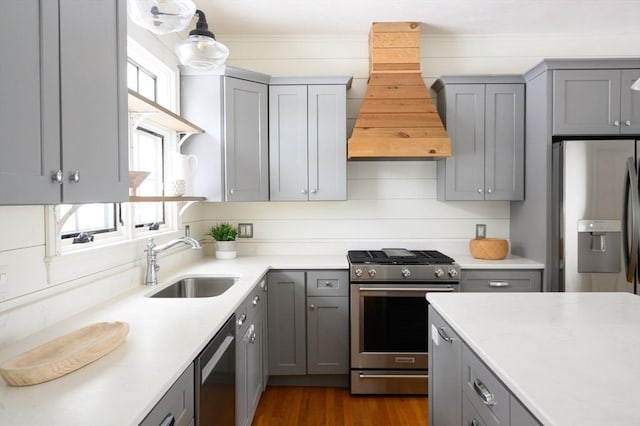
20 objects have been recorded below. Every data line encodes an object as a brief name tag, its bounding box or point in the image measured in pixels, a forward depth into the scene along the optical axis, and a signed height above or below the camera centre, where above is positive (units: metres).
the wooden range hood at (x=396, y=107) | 2.95 +0.77
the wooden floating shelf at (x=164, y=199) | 1.86 +0.06
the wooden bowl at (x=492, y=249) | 3.12 -0.31
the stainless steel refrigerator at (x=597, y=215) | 2.69 -0.05
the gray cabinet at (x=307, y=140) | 3.16 +0.54
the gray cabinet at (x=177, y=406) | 1.01 -0.54
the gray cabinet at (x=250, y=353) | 2.02 -0.82
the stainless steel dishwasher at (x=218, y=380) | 1.37 -0.65
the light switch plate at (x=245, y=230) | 3.52 -0.18
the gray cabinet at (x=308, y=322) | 2.96 -0.83
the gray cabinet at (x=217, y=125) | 2.98 +0.63
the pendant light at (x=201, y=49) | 1.60 +0.65
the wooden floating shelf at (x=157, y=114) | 1.81 +0.52
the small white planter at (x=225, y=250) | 3.29 -0.33
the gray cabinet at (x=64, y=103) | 0.91 +0.29
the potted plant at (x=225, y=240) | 3.29 -0.25
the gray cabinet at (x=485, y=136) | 3.16 +0.57
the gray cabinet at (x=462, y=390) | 1.07 -0.59
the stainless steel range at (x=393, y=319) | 2.84 -0.78
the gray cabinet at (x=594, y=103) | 2.84 +0.75
